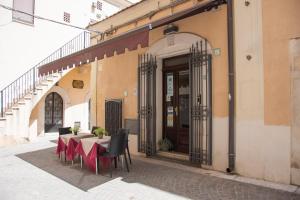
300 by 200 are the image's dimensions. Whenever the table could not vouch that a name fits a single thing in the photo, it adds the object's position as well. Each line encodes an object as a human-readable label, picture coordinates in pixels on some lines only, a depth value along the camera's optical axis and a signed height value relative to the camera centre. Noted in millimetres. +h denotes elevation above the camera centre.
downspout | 5445 +301
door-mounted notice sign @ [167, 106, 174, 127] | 7641 -357
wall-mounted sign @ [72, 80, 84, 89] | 14913 +1314
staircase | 10703 +356
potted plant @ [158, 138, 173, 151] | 7454 -1228
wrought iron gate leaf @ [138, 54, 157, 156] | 7508 -67
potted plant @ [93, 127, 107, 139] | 6184 -697
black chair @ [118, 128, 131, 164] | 5941 -690
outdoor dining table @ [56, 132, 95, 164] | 6625 -1054
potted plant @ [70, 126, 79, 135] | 7153 -725
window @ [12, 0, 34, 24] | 12602 +5118
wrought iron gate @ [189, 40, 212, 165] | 5980 -10
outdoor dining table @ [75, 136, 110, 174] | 5715 -1054
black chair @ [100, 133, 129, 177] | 5578 -960
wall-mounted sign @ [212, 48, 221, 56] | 5840 +1282
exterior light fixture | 6791 +2133
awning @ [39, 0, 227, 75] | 5473 +1588
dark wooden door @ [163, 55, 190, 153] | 7277 -10
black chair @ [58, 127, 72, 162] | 7801 -829
